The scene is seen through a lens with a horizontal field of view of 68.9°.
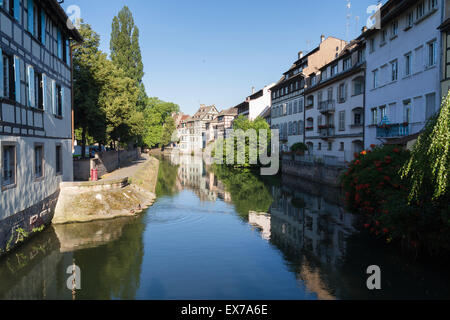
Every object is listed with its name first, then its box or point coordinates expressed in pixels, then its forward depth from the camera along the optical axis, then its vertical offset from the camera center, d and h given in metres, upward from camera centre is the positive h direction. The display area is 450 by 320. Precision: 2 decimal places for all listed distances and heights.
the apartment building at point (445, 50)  17.83 +5.31
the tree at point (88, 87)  24.42 +4.55
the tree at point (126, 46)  48.50 +15.06
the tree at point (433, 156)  7.70 -0.24
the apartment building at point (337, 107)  29.43 +4.05
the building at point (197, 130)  99.69 +5.46
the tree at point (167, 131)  106.31 +5.07
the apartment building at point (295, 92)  40.81 +7.73
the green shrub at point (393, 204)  9.97 -1.97
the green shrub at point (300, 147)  38.12 -0.08
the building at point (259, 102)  61.06 +8.44
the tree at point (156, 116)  72.32 +7.77
